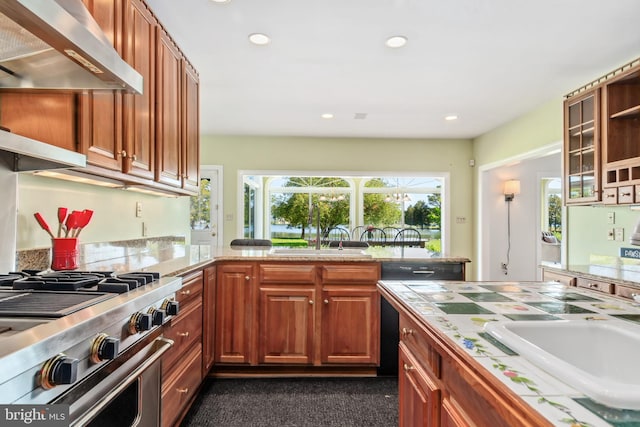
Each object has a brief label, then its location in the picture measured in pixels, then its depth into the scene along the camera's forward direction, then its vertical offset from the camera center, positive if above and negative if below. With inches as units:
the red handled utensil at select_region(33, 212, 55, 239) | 62.6 -0.9
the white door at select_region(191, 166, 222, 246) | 222.5 +4.9
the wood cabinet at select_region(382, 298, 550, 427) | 23.9 -17.4
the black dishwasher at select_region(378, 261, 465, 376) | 103.0 -17.5
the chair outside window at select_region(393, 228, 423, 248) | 284.2 -17.5
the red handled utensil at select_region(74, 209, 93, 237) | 69.5 -0.5
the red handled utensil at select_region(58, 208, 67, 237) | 66.0 +0.2
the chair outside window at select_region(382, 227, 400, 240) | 302.7 -11.0
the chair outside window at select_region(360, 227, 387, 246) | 292.1 -14.3
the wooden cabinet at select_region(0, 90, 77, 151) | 55.7 +16.2
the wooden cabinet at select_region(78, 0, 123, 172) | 58.1 +17.9
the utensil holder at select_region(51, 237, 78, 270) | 64.5 -6.7
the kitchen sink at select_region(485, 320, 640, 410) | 33.8 -12.5
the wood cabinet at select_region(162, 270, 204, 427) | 67.2 -29.5
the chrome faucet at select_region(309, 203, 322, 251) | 126.4 -7.5
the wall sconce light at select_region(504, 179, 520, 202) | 219.3 +19.0
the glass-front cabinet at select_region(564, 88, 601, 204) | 111.2 +24.0
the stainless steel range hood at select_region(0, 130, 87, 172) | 41.4 +8.6
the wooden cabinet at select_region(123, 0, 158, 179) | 69.8 +25.5
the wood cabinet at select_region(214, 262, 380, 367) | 102.8 -28.9
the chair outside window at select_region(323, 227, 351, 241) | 294.7 -13.8
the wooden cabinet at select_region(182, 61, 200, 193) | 100.3 +26.4
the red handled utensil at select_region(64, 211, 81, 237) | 67.4 -0.9
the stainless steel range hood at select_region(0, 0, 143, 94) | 36.8 +21.0
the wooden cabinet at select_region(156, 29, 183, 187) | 83.7 +26.4
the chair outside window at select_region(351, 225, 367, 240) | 300.0 -11.8
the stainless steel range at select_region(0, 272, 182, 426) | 29.2 -12.5
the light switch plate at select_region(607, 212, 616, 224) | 126.4 +0.5
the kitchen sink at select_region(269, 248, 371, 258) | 110.2 -11.6
